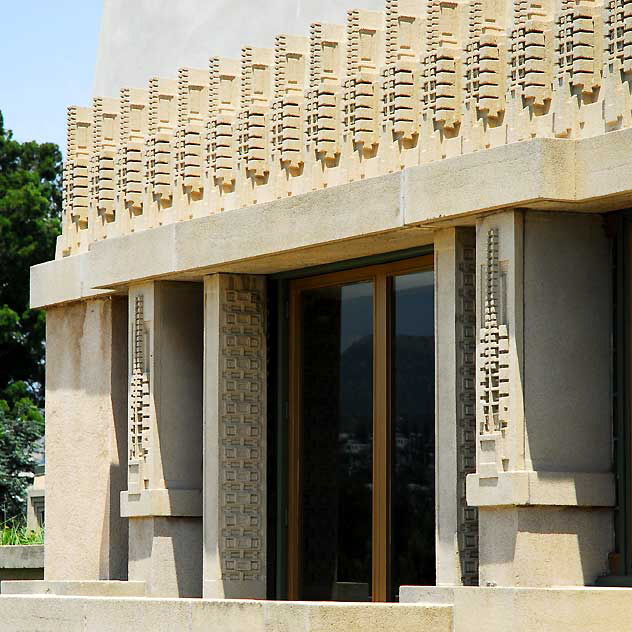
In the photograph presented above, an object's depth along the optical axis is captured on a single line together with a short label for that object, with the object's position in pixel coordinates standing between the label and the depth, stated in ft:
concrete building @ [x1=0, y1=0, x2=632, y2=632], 43.52
